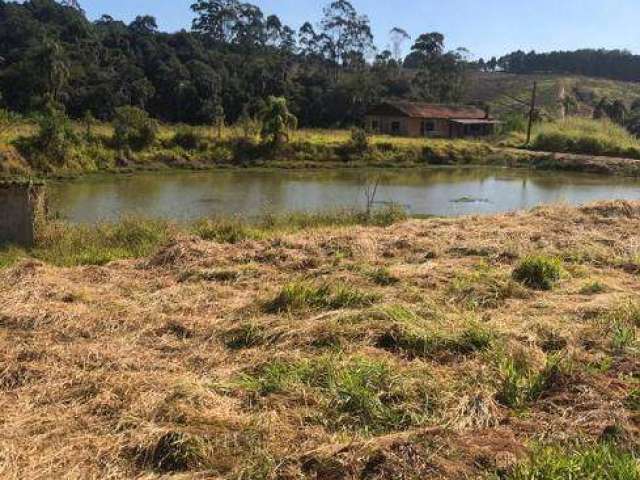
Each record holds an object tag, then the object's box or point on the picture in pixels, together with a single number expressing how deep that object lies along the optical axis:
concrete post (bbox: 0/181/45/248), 9.88
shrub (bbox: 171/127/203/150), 31.52
